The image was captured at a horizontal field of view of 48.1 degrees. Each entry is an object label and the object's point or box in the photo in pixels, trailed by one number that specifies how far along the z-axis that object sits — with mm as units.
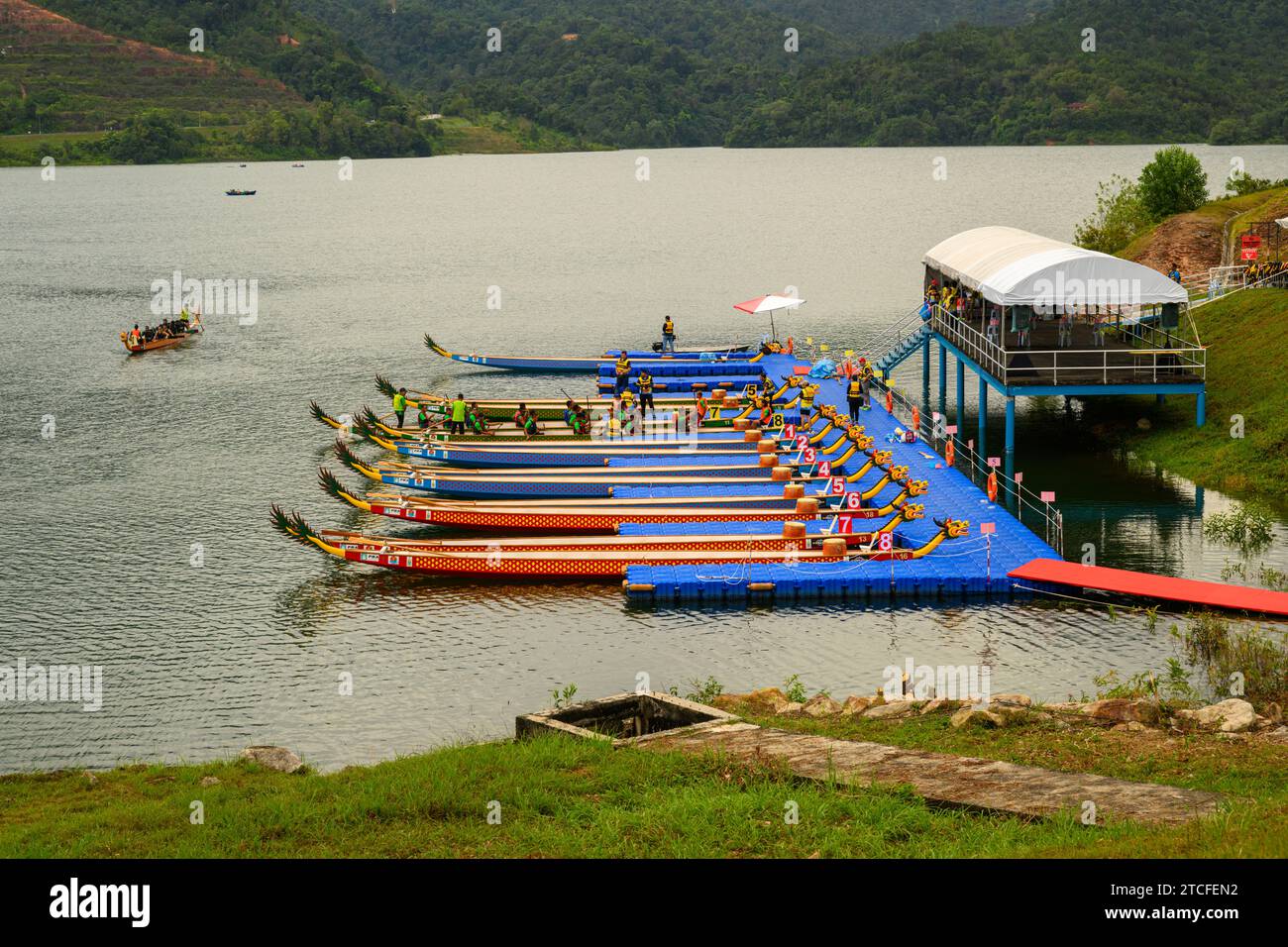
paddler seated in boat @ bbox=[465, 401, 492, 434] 55938
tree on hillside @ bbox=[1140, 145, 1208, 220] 84562
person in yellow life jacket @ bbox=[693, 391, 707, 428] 58188
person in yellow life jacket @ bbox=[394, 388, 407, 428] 58781
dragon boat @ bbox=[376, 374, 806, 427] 58281
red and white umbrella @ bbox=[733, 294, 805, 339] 69981
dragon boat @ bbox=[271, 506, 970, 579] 39094
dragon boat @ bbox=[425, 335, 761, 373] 78688
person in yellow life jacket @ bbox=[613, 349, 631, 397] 65125
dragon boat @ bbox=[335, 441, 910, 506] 46656
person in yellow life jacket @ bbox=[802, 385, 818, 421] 54812
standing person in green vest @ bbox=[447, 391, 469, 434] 55344
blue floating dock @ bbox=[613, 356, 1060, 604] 37188
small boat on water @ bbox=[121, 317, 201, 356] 88000
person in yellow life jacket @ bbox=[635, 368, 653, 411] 59481
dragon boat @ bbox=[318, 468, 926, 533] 43812
